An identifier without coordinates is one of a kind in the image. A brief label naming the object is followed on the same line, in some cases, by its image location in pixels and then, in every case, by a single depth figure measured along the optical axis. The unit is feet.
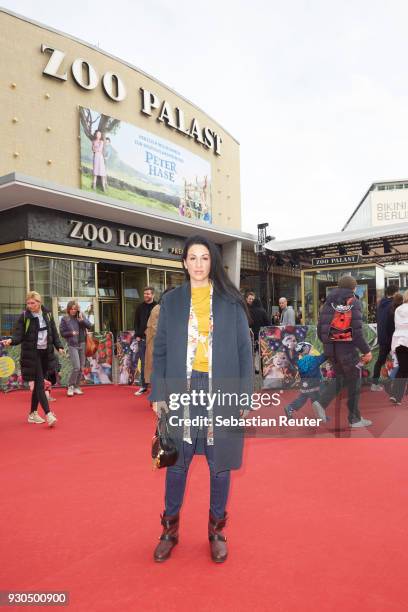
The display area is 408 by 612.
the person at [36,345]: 19.47
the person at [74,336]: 28.14
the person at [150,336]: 23.09
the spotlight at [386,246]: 43.19
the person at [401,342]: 21.09
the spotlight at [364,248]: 44.62
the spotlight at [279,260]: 52.56
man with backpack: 17.65
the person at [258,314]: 31.99
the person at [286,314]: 36.96
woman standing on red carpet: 8.57
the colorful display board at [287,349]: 25.80
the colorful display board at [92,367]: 30.25
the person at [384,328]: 23.53
